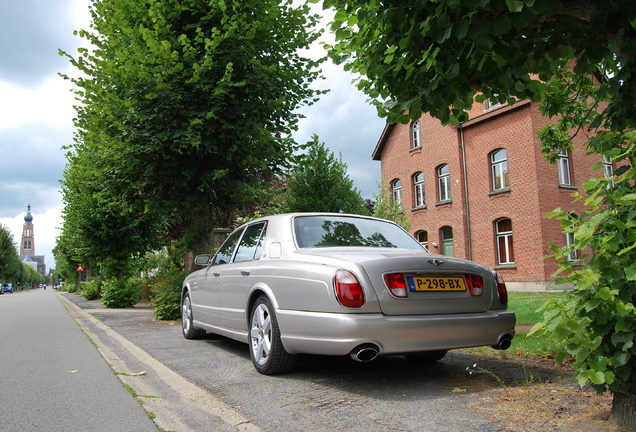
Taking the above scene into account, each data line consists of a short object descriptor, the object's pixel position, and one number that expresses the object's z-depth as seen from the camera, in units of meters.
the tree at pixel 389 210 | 23.20
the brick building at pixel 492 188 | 21.05
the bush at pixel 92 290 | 29.45
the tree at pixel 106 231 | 21.19
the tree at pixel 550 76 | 2.75
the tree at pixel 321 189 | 18.89
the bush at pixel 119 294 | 20.03
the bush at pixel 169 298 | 11.89
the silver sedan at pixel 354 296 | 3.99
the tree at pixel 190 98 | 10.16
